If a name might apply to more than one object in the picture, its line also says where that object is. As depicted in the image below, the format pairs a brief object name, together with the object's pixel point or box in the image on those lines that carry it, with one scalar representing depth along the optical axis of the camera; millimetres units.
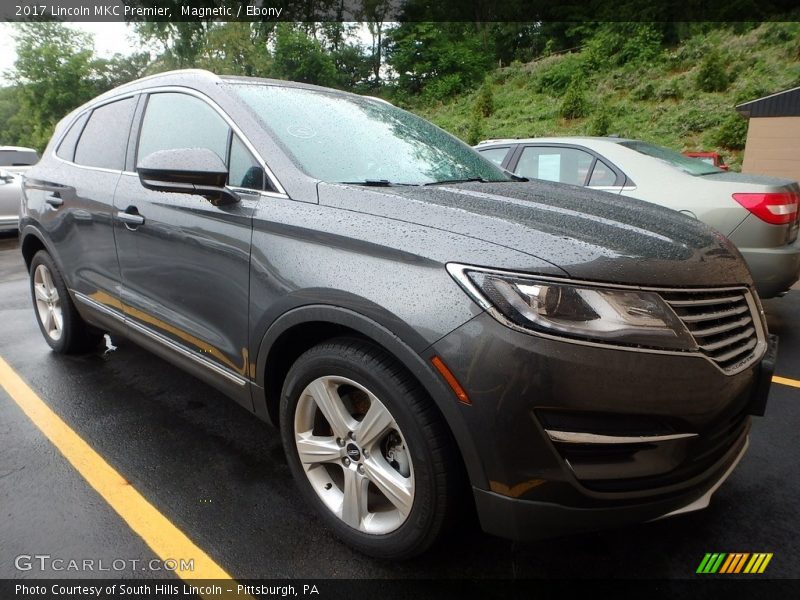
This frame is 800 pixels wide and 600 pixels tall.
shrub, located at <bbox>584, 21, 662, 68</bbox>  24912
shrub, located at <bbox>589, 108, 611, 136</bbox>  16922
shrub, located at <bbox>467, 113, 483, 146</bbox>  21412
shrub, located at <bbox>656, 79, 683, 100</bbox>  19578
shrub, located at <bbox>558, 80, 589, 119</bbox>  20578
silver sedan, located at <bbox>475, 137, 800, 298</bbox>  3744
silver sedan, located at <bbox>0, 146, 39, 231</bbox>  9445
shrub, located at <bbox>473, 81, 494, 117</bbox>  25109
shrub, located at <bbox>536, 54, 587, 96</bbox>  25312
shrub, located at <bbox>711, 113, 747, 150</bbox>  15344
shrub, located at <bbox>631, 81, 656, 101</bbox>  20528
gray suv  1395
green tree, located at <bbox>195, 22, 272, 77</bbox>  39625
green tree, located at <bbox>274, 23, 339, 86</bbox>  37500
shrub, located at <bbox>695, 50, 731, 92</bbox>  18766
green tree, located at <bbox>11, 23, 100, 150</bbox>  36406
